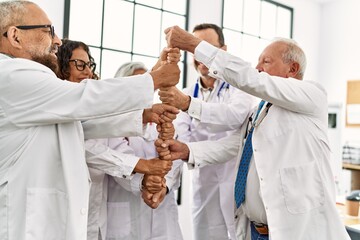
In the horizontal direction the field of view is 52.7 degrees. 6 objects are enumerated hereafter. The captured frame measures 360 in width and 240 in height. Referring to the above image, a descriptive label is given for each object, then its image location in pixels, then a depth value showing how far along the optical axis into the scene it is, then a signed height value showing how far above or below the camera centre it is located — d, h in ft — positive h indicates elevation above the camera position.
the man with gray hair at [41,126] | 4.27 -0.10
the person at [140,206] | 6.22 -1.48
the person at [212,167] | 6.84 -0.72
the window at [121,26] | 11.34 +3.17
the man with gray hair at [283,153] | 5.24 -0.36
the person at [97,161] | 5.72 -0.62
